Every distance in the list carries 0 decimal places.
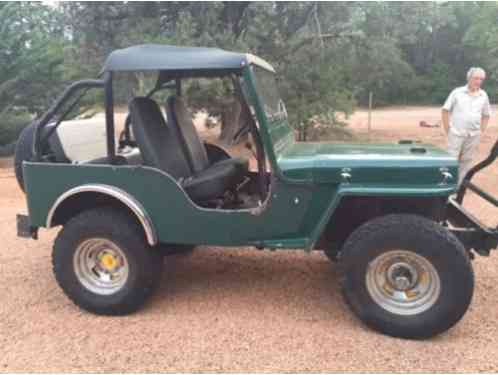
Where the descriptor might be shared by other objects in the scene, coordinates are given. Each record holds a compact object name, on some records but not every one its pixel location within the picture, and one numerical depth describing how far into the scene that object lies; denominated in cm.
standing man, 566
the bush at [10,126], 1120
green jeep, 297
